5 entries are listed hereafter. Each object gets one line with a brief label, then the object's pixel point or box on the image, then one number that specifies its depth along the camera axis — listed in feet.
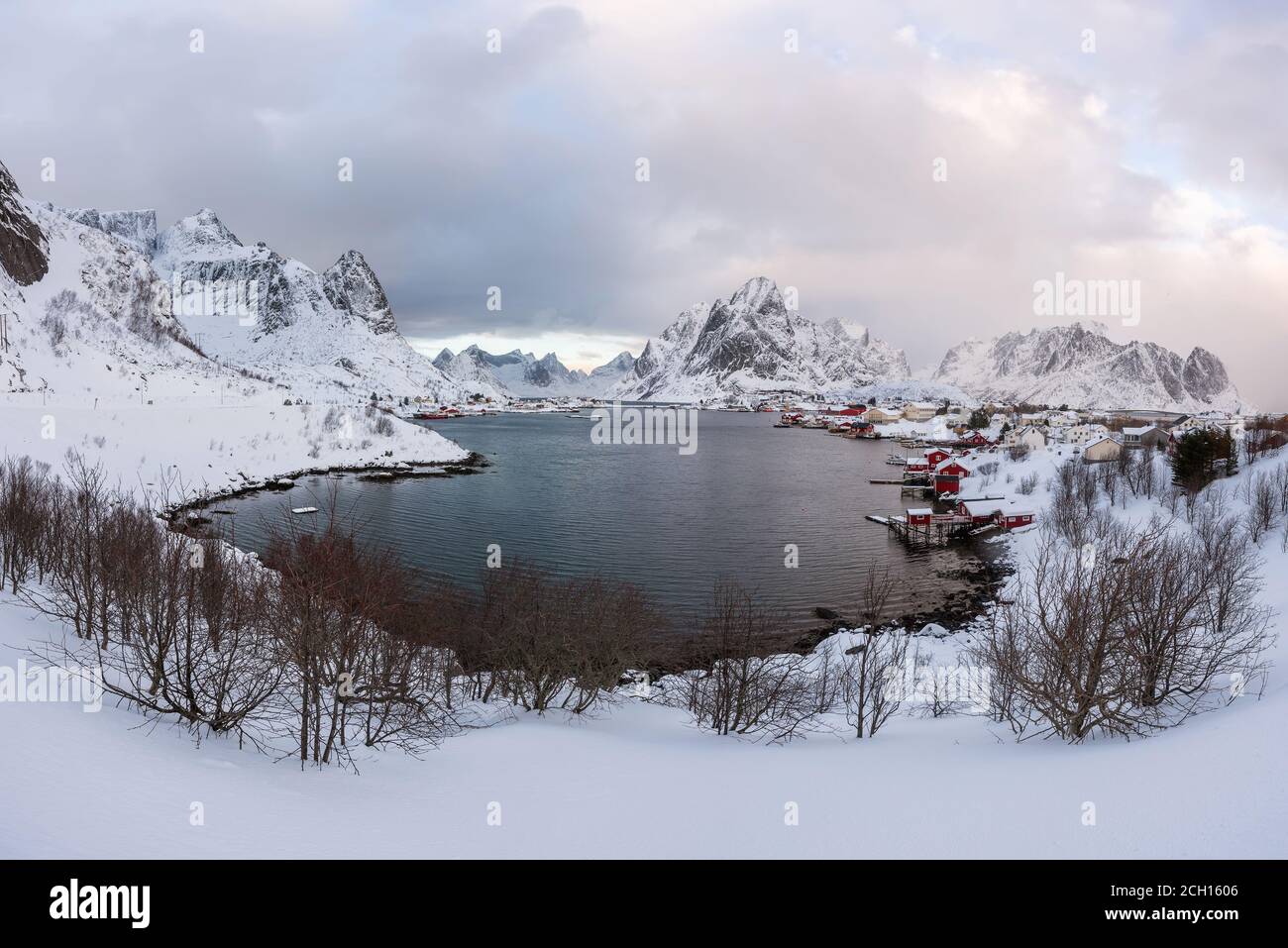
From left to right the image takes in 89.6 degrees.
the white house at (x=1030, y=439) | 318.80
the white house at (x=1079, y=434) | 335.01
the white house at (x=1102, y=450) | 247.74
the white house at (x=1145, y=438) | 274.79
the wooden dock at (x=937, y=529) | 172.34
